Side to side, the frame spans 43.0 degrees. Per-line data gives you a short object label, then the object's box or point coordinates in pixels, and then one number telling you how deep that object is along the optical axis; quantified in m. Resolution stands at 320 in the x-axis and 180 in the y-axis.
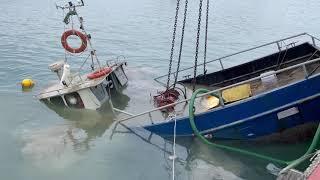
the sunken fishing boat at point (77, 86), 15.02
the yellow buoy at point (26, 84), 18.17
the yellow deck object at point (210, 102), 12.26
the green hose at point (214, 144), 11.37
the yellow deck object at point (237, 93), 11.79
